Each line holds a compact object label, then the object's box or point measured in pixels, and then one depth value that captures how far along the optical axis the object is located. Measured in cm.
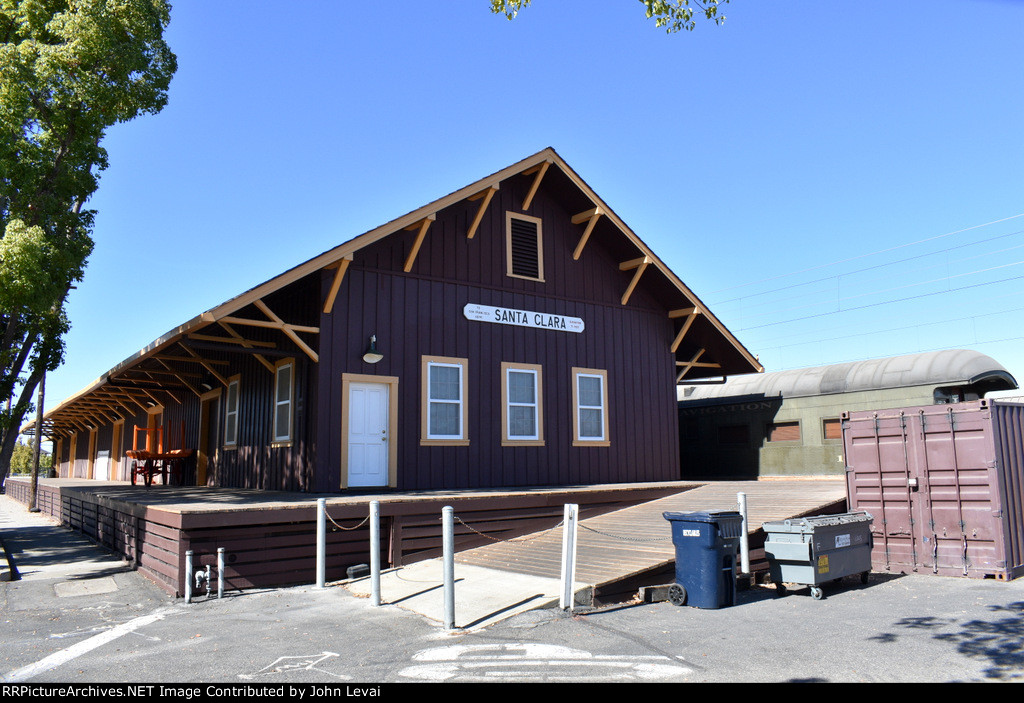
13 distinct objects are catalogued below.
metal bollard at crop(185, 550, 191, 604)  910
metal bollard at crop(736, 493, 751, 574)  992
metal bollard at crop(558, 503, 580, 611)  816
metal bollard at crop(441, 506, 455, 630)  743
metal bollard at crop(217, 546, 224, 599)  930
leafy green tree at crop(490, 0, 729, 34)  723
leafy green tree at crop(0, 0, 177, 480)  1255
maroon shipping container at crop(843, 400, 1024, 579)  980
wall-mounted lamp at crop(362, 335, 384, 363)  1293
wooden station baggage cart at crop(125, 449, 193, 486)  1862
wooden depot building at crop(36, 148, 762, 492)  1291
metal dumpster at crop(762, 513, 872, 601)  916
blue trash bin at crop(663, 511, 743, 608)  851
